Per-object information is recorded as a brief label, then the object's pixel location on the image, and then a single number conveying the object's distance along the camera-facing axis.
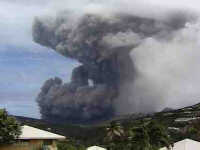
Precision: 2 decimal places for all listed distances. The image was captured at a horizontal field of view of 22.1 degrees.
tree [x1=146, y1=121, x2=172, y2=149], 86.50
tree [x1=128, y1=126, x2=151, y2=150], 81.19
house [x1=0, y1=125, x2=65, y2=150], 61.44
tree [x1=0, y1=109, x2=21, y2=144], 61.00
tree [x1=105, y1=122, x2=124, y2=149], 87.44
